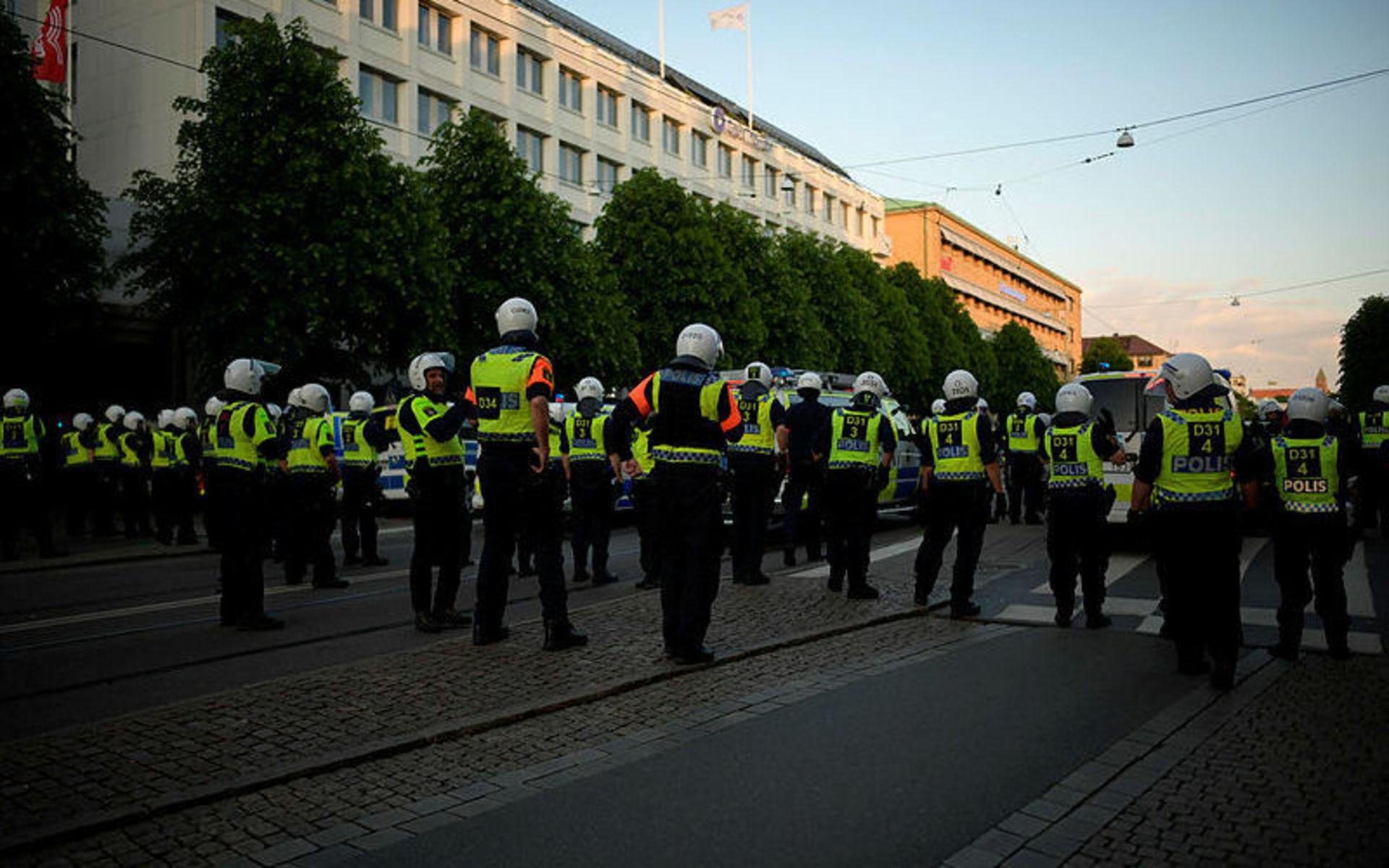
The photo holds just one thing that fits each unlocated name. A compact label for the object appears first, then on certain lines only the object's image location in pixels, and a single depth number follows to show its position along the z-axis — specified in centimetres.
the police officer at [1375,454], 1485
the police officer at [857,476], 934
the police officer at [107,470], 1748
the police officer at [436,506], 789
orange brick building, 9069
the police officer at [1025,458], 1588
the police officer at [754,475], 1030
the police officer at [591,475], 1062
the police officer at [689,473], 661
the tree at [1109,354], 11813
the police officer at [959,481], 848
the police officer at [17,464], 1357
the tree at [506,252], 2961
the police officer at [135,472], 1708
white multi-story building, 3297
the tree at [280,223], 2286
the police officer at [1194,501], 638
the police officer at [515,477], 700
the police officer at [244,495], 820
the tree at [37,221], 2016
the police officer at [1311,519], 701
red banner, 2533
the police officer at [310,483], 1103
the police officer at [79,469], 1741
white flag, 4906
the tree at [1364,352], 6956
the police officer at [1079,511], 820
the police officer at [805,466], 1167
